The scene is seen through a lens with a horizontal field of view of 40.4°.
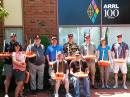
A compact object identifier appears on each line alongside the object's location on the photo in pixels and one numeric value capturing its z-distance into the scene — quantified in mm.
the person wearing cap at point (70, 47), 5866
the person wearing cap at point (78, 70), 5459
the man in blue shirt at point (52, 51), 5795
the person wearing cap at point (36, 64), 5712
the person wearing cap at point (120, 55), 6027
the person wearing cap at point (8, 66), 5494
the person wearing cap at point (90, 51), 5942
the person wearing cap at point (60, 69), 5490
